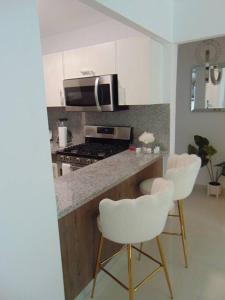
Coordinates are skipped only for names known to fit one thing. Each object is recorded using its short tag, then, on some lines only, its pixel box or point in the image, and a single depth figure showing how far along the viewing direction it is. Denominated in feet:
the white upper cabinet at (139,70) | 7.95
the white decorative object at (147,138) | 8.78
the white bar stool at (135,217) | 4.46
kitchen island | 5.13
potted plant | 11.33
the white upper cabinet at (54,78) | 9.81
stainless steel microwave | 8.48
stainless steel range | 9.04
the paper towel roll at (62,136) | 10.91
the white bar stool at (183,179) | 6.30
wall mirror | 11.32
